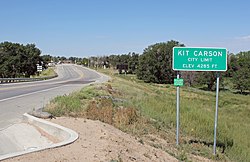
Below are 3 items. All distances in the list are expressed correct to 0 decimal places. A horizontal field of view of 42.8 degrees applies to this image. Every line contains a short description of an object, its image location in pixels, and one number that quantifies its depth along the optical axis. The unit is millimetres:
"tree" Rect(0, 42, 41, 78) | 82450
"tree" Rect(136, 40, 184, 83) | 82438
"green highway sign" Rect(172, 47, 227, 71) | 9242
